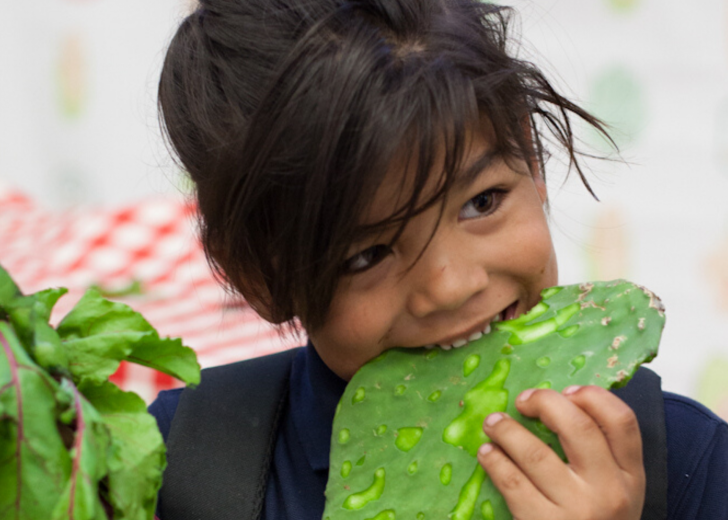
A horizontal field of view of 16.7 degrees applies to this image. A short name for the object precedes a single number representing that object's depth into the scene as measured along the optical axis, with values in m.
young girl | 0.98
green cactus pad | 0.99
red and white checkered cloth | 1.58
